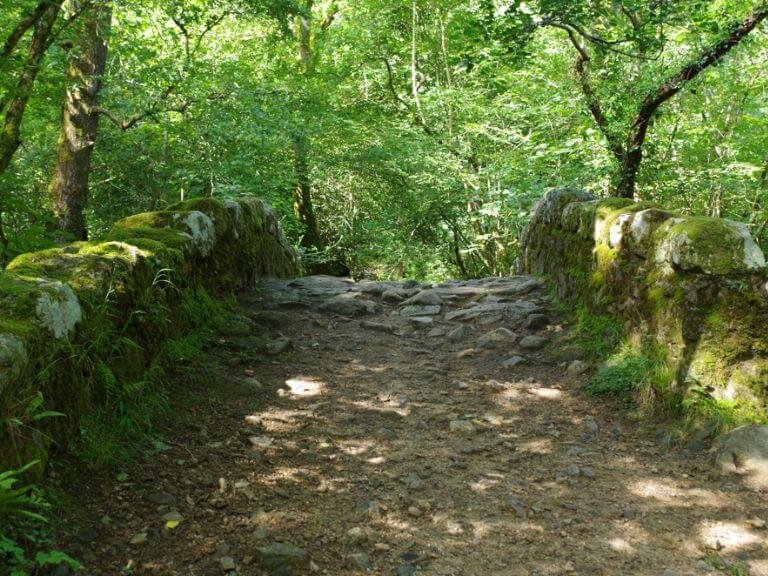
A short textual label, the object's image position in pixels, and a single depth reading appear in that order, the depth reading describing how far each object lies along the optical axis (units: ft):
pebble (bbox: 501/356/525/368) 19.35
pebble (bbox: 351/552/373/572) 9.21
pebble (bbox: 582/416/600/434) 14.84
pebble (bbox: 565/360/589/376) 17.99
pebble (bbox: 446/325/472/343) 22.33
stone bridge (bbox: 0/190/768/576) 9.52
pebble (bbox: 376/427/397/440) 14.17
